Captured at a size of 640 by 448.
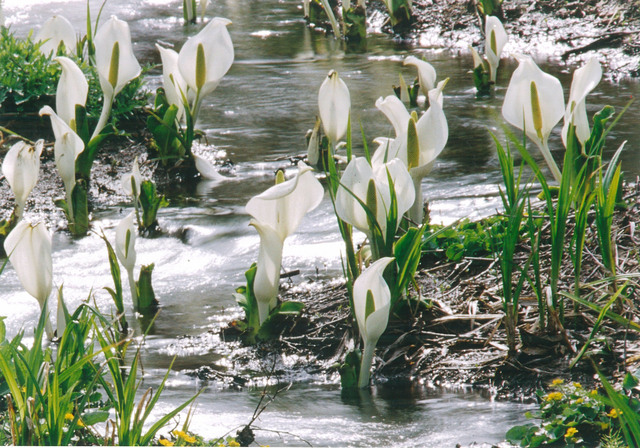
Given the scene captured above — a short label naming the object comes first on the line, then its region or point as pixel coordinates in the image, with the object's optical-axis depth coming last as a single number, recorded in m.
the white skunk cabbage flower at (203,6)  15.99
